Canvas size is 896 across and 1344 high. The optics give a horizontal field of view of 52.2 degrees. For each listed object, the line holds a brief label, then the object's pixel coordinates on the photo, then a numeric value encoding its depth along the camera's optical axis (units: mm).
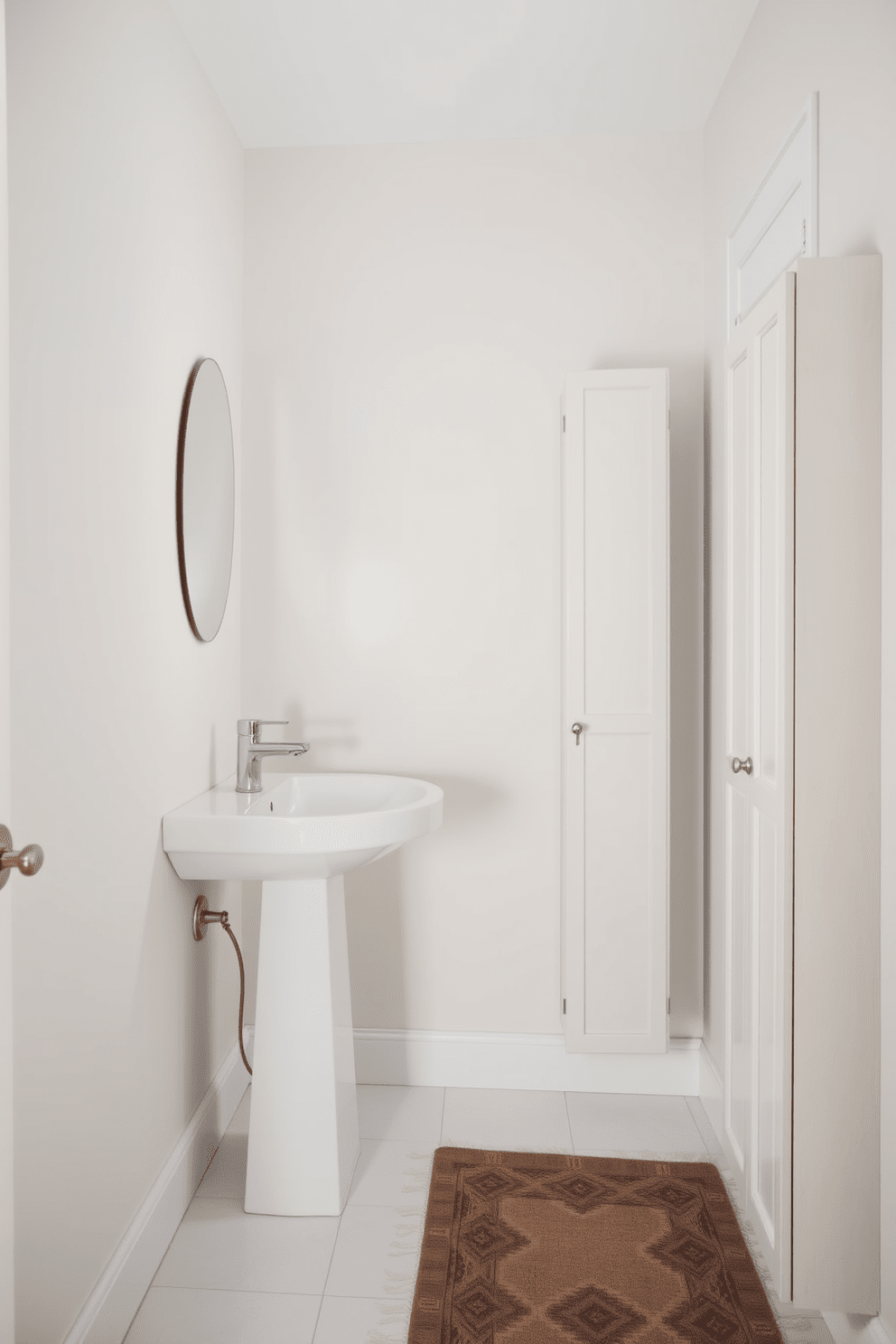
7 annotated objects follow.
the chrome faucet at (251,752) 2236
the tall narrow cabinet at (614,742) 2357
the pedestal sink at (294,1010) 1908
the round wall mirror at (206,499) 2070
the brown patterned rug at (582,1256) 1637
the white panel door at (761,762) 1427
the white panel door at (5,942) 956
